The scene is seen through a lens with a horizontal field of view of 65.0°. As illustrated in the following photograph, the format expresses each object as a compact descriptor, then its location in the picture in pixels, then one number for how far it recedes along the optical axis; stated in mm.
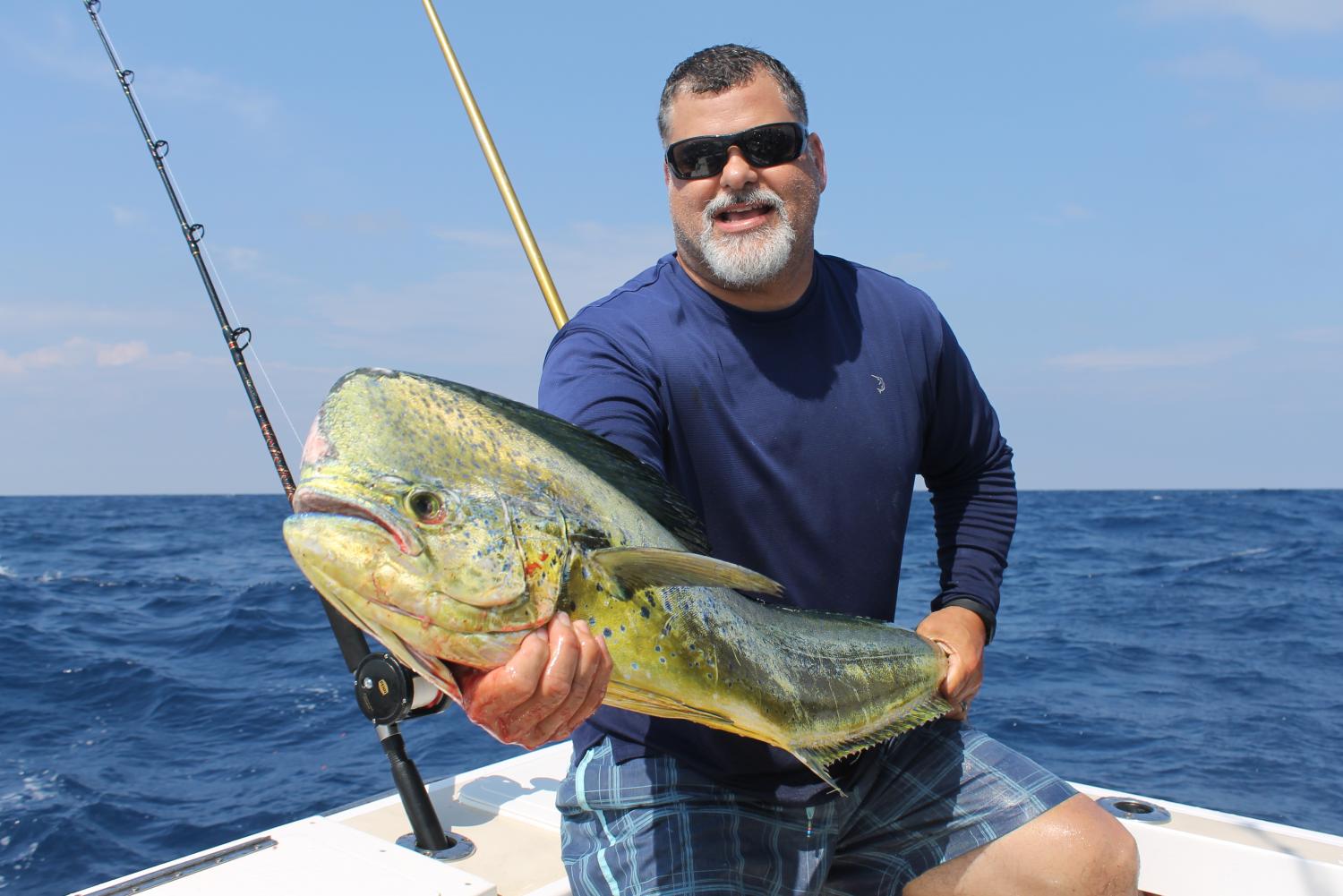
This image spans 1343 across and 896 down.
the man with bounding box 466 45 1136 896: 2178
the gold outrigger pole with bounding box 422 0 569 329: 3514
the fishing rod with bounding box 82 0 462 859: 2520
